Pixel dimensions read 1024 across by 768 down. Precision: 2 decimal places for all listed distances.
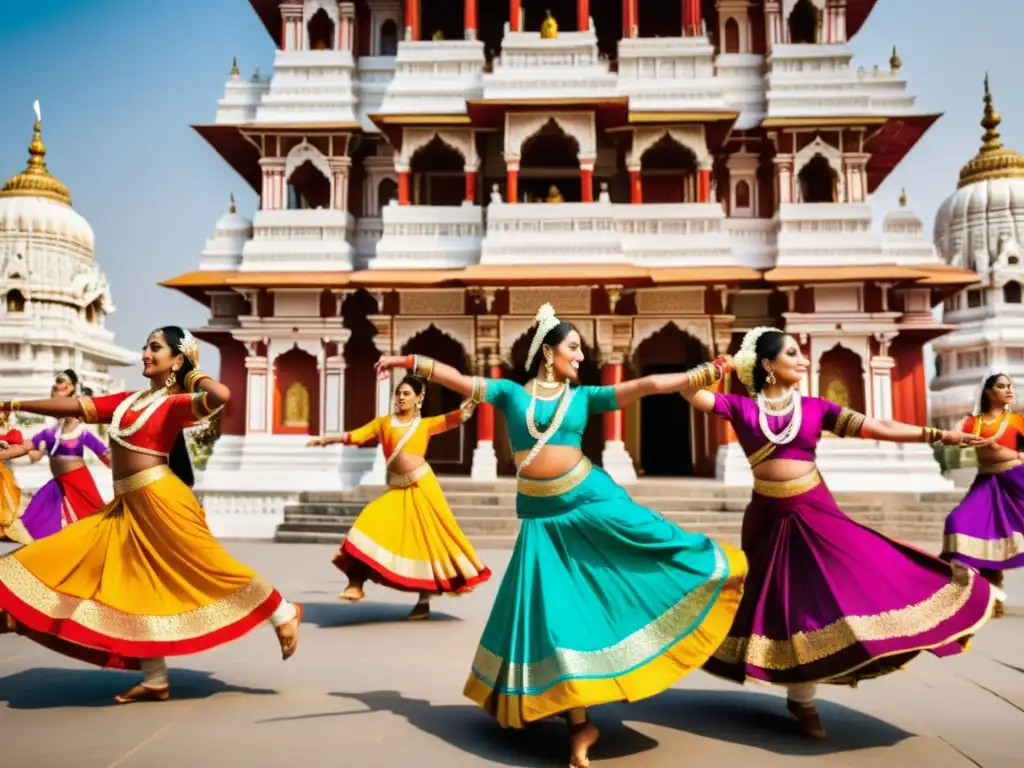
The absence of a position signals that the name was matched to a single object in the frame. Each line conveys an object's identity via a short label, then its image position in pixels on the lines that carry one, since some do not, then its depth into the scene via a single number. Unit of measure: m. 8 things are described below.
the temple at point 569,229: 16.55
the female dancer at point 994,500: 7.36
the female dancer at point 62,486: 9.49
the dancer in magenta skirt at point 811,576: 3.78
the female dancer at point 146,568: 4.32
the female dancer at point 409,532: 7.00
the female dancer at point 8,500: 12.04
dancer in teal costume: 3.57
